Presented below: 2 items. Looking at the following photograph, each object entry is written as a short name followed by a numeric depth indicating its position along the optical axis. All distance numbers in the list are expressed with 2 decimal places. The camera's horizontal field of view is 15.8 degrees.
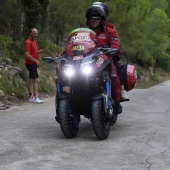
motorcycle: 8.18
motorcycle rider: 9.25
